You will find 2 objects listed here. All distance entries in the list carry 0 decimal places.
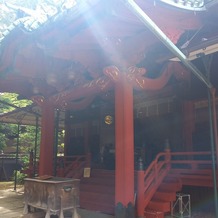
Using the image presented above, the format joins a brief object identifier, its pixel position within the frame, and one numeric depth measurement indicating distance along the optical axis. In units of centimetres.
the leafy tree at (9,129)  1909
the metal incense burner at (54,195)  601
